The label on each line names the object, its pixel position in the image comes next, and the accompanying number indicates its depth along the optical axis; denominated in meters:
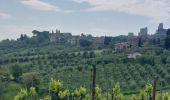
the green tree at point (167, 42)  152.00
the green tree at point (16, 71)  123.94
